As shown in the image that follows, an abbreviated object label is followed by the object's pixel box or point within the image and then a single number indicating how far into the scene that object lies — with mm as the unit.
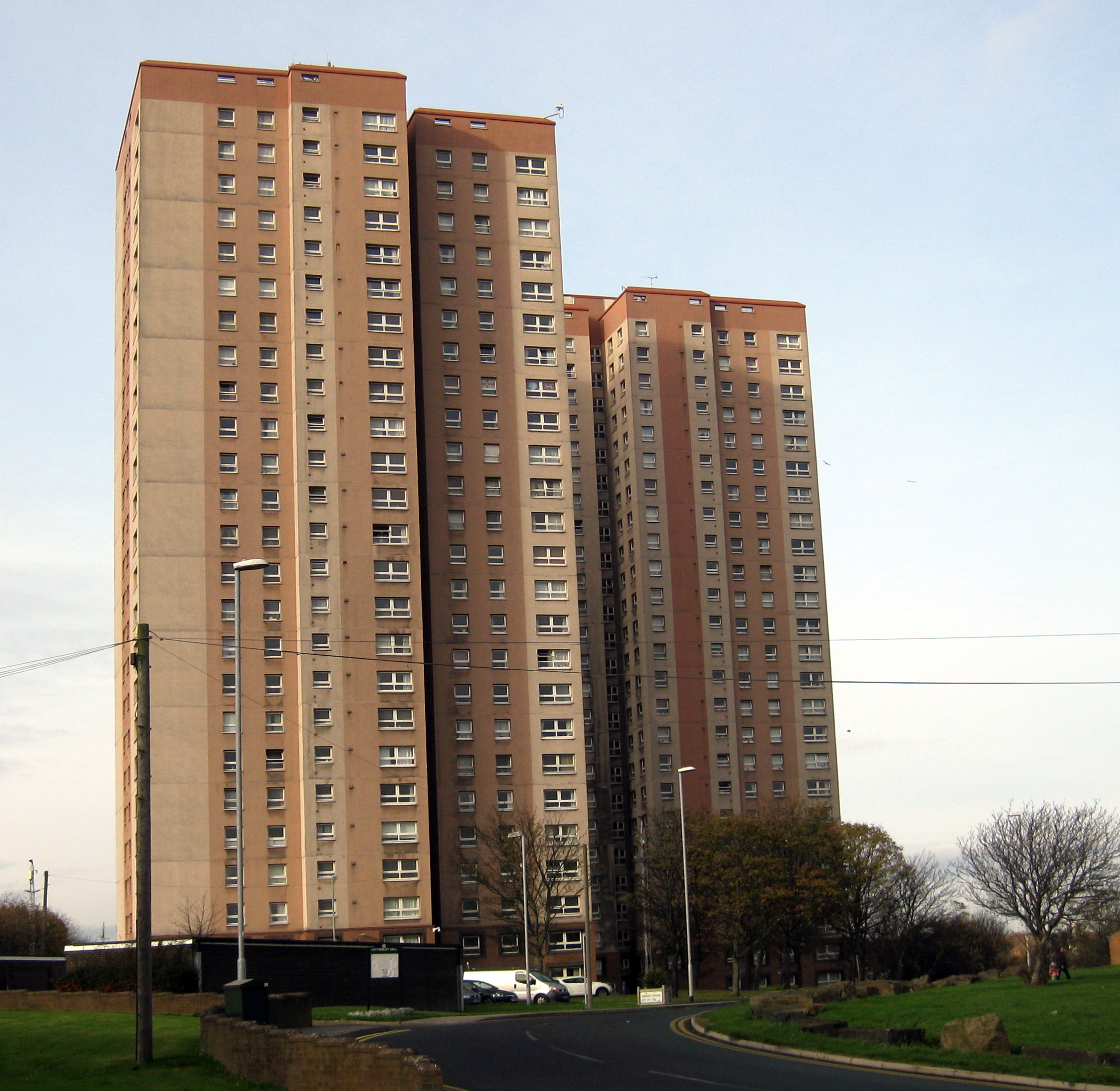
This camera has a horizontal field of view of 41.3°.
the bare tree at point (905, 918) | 112812
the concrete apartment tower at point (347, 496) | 92500
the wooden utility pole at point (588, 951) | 65125
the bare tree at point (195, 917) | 87375
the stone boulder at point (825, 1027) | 35750
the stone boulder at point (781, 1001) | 45219
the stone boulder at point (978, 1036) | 29859
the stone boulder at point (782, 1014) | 40031
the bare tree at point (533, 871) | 94938
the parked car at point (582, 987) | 88062
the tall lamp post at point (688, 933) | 74188
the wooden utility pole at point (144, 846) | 31781
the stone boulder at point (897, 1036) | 32375
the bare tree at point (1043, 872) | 65688
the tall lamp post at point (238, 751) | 40031
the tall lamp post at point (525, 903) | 70275
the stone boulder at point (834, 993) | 55344
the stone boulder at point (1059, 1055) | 26734
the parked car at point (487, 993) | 71750
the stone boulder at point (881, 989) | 59312
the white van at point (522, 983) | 74750
